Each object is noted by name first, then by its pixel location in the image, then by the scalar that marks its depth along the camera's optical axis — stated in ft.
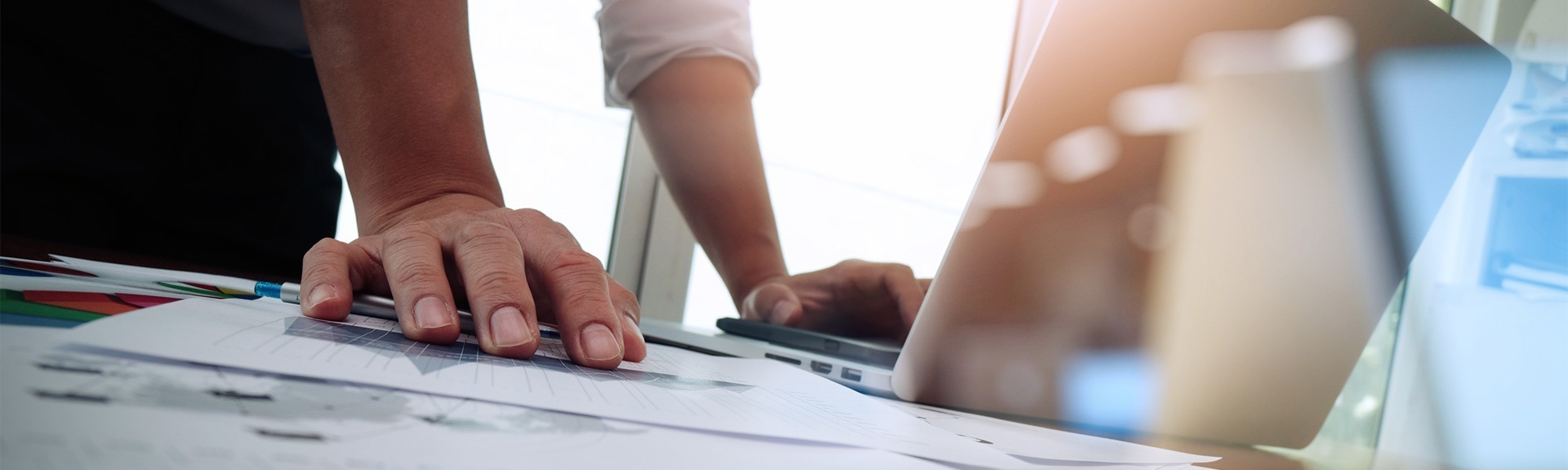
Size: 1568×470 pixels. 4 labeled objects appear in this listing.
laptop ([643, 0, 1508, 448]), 1.19
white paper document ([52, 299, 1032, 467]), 0.73
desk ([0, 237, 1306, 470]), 1.31
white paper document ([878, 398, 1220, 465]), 0.97
